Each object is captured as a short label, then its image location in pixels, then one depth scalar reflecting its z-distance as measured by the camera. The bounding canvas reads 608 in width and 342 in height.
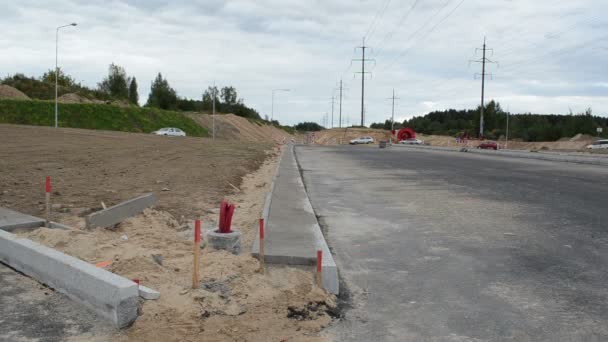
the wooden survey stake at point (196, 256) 5.04
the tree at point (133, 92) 89.50
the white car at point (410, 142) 85.50
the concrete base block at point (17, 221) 7.07
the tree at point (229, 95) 117.28
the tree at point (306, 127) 192.44
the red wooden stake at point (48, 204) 7.35
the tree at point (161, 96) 92.69
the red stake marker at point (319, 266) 5.47
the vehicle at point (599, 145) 61.50
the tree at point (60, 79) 84.62
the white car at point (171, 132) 58.43
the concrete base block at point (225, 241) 6.52
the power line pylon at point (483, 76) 75.69
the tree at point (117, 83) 87.44
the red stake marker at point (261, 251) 5.71
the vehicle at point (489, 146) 61.58
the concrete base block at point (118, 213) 7.56
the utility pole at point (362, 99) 88.88
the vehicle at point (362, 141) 83.16
